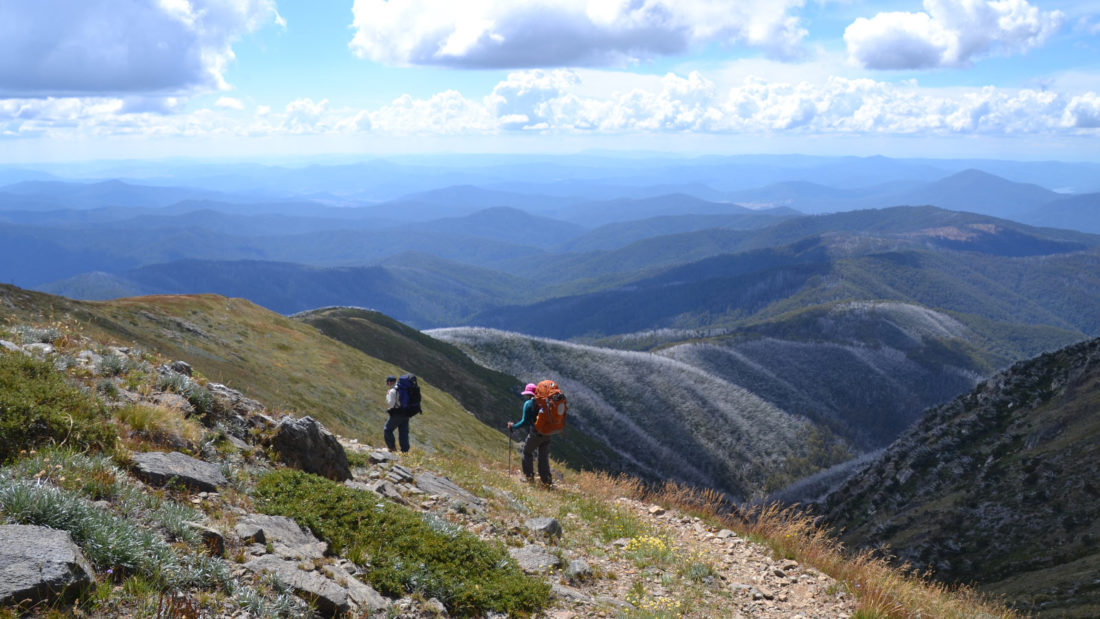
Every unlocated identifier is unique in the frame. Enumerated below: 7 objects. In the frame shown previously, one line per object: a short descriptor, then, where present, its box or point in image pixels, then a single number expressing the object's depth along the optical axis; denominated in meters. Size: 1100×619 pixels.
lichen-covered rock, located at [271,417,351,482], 11.88
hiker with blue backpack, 20.98
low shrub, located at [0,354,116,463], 7.76
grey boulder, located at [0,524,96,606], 4.91
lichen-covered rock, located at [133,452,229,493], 8.15
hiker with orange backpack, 16.84
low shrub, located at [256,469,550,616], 7.99
